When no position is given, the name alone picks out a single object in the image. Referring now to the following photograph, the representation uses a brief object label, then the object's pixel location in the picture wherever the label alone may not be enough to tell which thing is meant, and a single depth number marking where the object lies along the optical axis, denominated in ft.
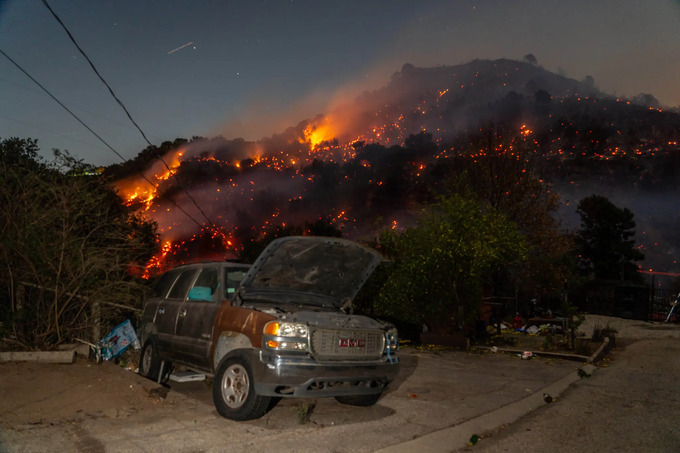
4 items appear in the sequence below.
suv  15.88
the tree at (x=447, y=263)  42.24
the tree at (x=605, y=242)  146.10
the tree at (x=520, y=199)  79.00
